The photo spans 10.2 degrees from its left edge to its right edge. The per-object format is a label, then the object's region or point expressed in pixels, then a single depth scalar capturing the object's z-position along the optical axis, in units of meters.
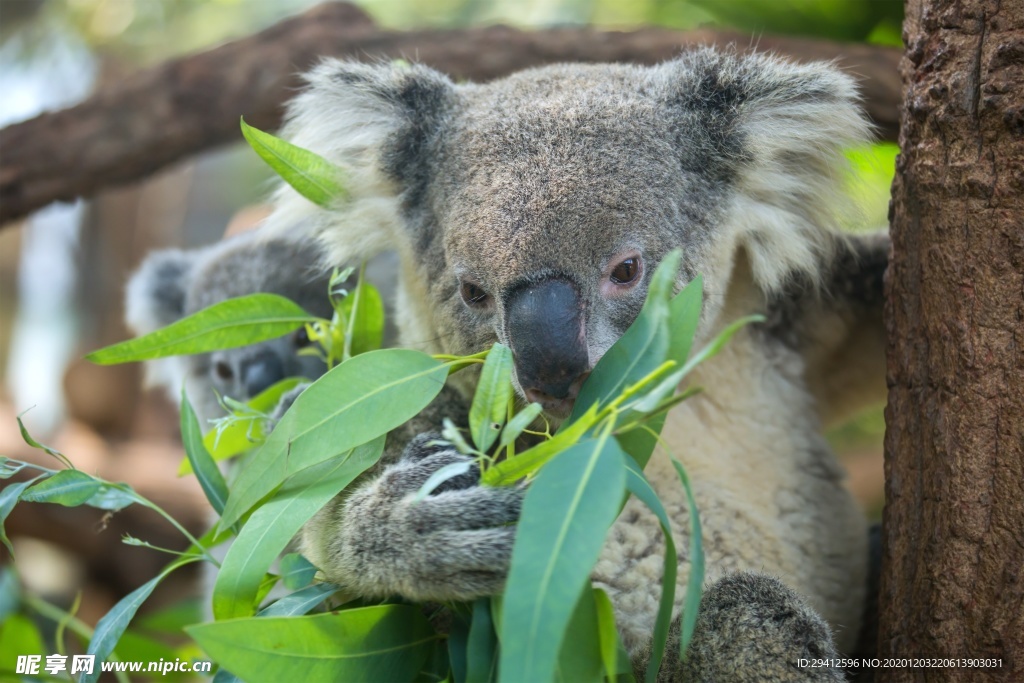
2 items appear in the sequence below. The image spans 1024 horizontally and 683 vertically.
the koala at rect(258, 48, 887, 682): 2.24
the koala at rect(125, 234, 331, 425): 2.54
